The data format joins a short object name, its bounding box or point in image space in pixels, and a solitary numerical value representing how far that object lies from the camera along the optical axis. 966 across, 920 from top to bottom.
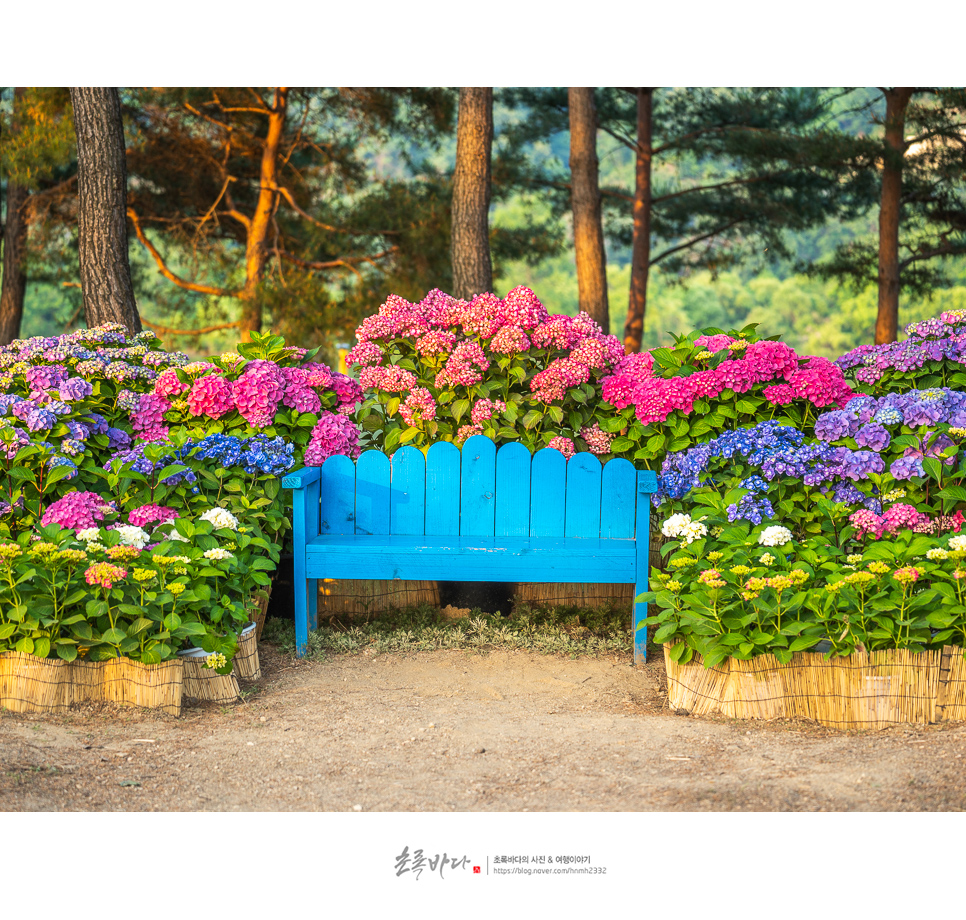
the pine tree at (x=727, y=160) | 12.24
